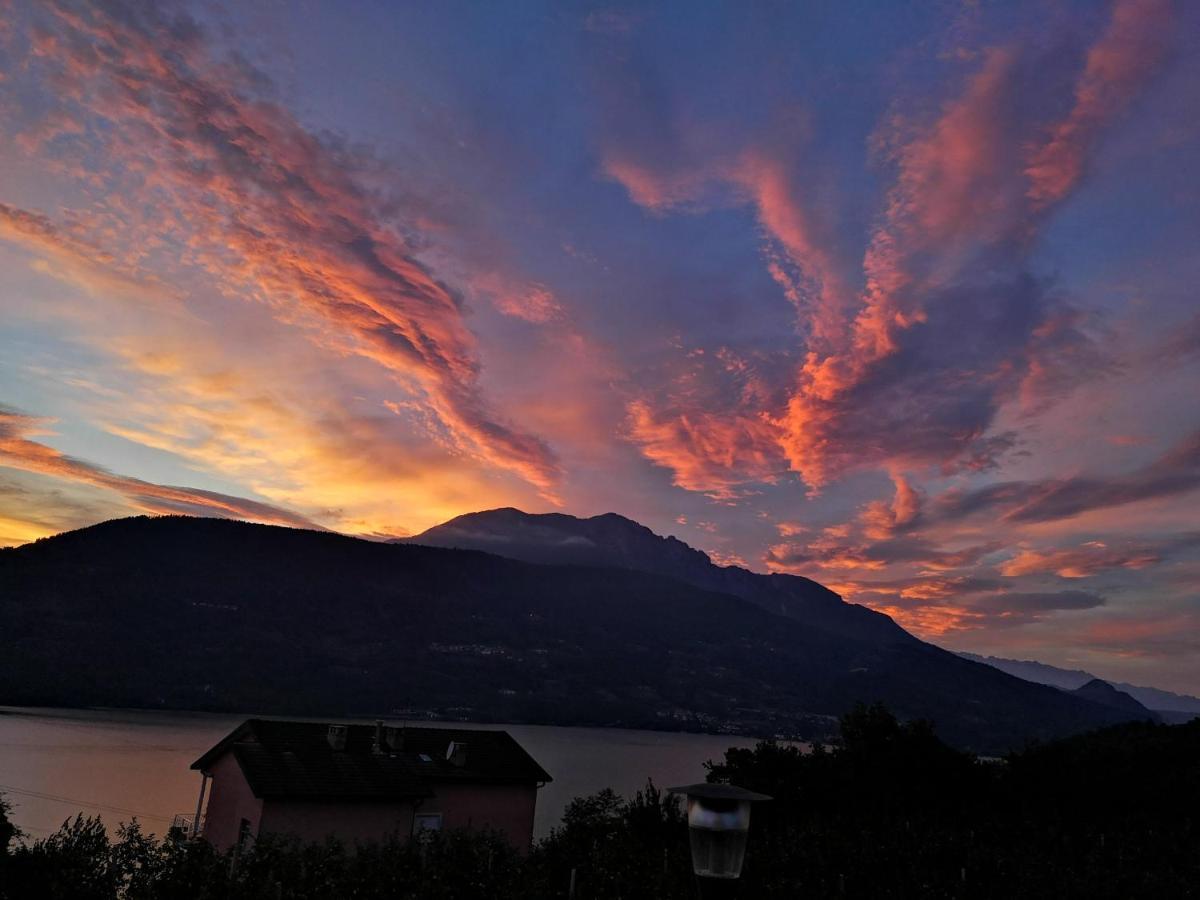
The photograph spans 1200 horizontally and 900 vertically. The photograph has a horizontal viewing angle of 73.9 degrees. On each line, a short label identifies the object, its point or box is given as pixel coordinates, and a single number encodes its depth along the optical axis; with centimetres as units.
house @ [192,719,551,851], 3002
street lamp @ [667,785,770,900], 729
